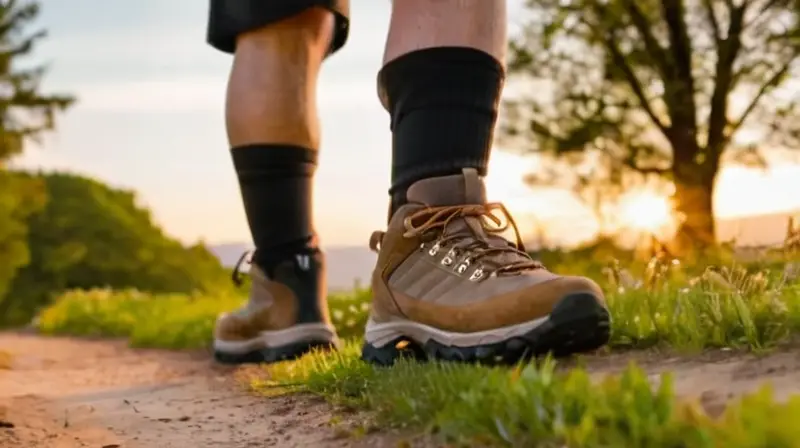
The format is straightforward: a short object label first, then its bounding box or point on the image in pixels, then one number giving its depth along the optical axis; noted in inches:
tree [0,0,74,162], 653.9
